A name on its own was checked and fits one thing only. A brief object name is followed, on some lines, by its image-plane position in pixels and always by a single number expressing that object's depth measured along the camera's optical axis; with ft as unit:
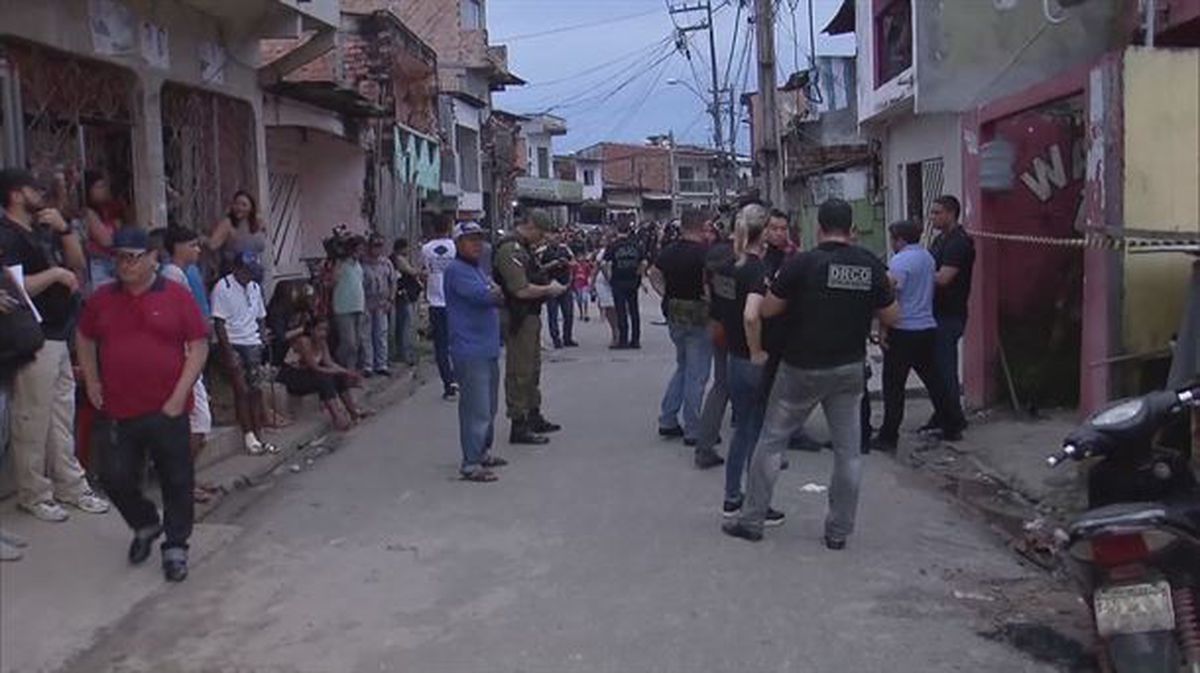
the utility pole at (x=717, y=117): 158.95
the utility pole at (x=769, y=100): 70.59
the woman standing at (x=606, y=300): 63.77
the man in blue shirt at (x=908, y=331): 32.94
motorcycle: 15.46
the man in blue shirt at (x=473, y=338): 30.35
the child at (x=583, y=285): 79.37
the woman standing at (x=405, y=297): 51.96
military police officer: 33.42
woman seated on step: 36.99
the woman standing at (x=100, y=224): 30.32
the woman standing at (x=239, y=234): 34.73
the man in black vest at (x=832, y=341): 22.94
